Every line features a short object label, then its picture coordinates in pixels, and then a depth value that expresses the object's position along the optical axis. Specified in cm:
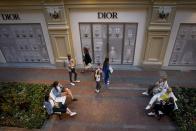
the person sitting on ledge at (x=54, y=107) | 812
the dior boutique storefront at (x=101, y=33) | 953
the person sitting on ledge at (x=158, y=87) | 824
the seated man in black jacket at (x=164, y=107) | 798
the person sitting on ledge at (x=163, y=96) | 818
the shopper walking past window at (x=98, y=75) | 924
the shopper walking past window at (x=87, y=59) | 1034
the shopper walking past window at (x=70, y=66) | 971
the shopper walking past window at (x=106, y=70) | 945
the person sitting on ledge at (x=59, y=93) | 827
